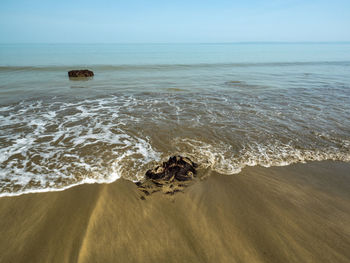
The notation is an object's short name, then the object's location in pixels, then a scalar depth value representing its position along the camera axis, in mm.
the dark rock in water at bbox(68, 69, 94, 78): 16016
